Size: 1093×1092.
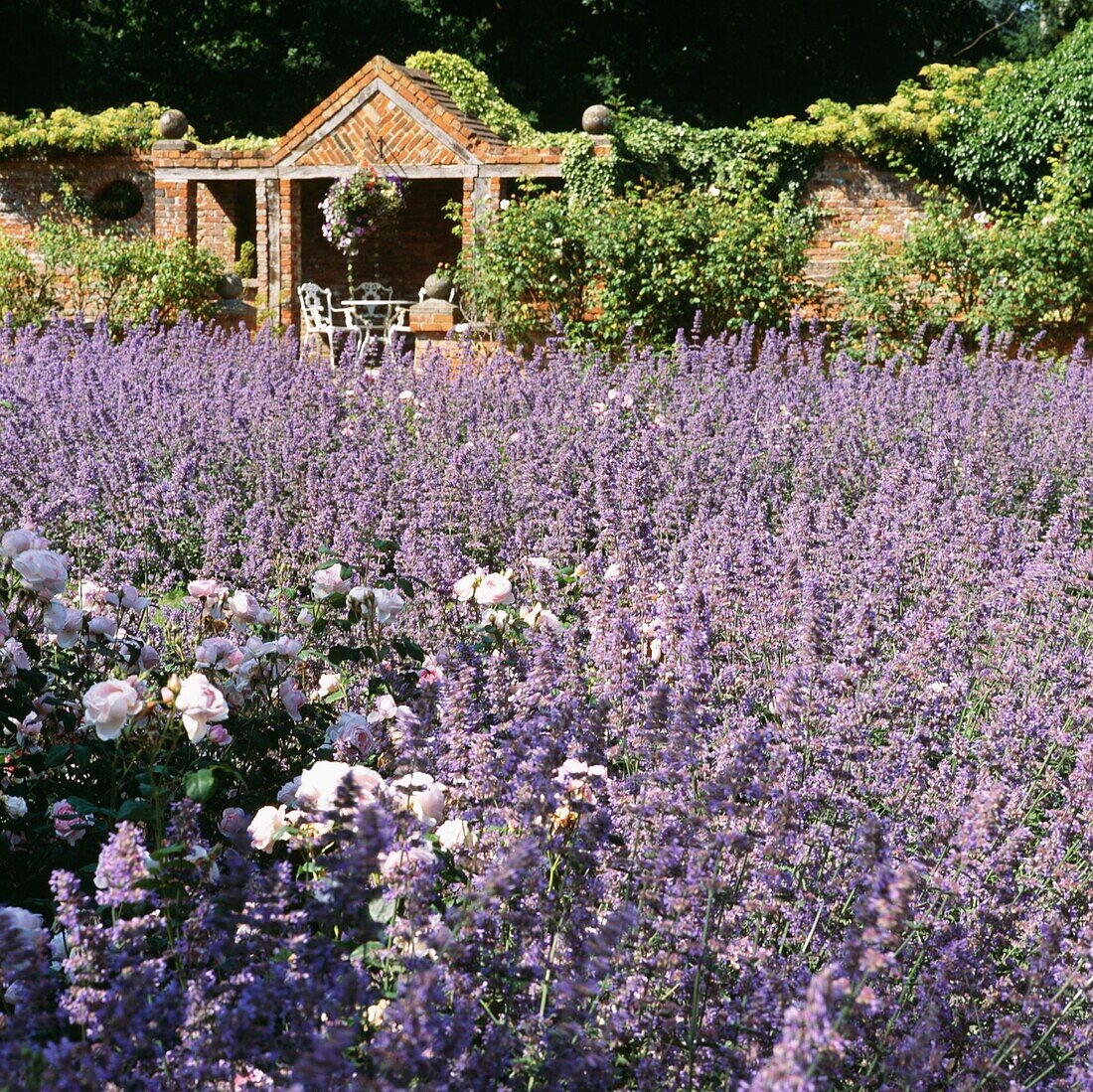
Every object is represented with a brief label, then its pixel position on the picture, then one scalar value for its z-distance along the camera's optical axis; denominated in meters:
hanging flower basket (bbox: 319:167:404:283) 14.62
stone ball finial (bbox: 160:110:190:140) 16.20
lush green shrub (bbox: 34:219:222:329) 14.14
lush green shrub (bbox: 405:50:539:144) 16.16
